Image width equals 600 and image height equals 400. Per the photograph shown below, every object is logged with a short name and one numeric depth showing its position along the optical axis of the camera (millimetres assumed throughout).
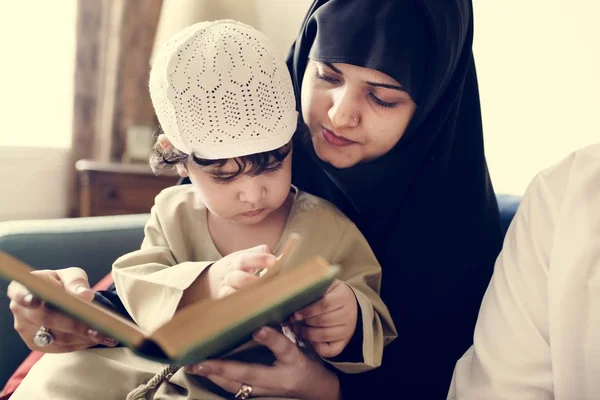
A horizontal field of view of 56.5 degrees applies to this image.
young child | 890
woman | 1021
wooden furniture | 2369
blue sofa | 1291
